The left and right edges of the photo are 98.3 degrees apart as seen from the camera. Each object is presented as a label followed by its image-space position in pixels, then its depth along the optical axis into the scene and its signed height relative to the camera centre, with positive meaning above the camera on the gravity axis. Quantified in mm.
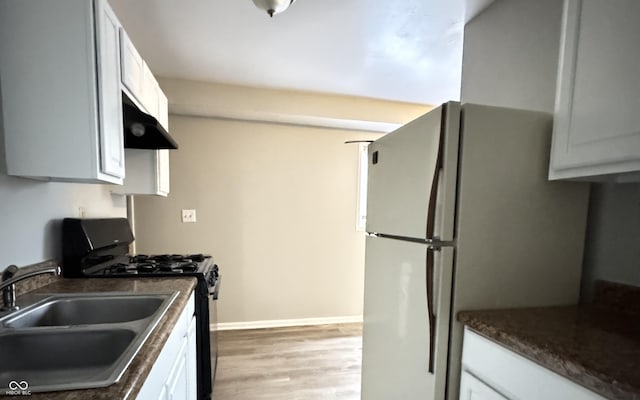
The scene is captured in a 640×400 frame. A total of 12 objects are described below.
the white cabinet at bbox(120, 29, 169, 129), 1335 +566
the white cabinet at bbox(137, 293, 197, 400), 823 -700
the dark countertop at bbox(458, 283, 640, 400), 666 -455
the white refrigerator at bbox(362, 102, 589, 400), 1040 -157
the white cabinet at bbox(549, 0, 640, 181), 824 +317
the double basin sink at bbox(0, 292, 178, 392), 868 -544
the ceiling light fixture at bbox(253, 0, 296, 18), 1337 +872
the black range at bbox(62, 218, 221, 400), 1495 -533
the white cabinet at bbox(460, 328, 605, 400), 740 -570
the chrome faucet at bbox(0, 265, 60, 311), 1002 -418
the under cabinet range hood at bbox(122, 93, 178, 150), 1506 +287
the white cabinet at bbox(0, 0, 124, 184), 1012 +344
